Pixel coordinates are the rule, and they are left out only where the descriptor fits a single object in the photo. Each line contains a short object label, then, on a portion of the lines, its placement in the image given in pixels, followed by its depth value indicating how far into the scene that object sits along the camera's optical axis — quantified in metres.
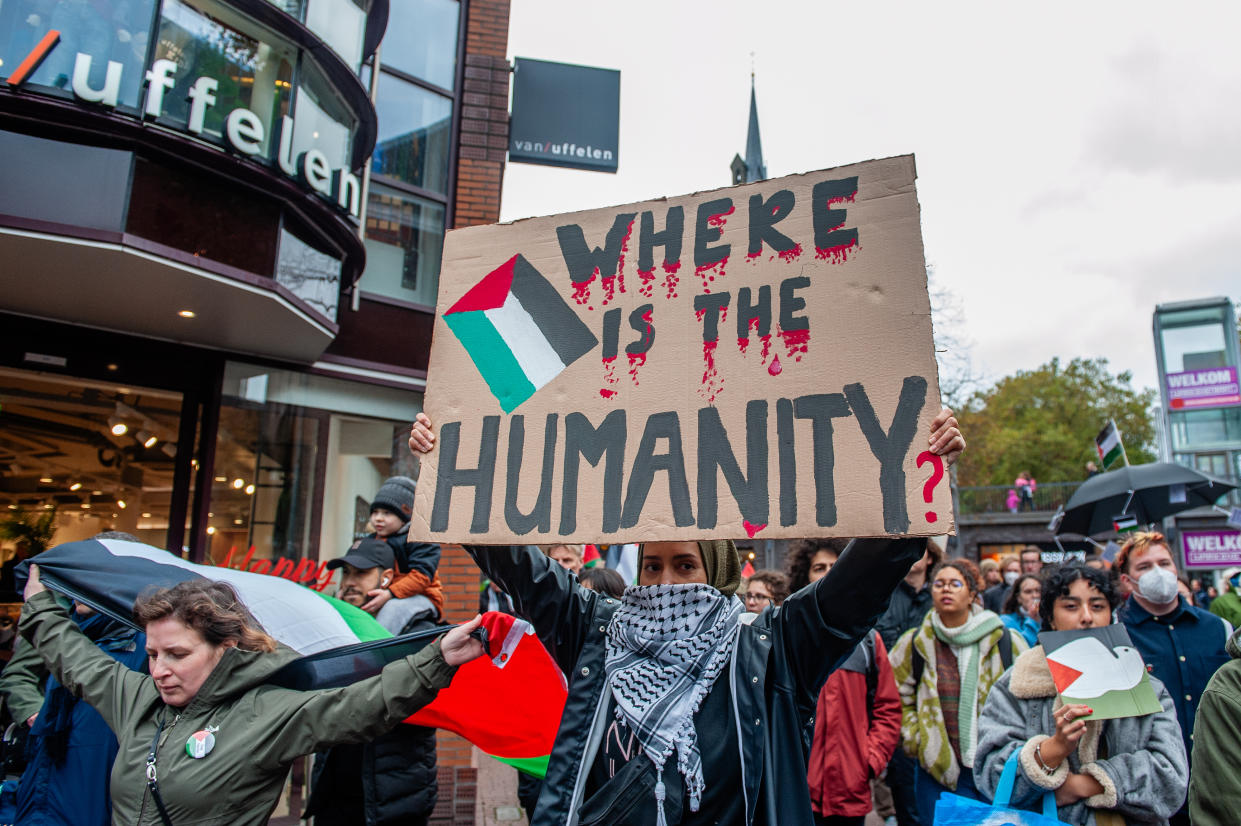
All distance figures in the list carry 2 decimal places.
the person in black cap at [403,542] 4.80
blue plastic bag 2.74
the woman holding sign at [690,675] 2.14
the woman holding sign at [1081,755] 2.97
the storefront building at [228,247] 5.64
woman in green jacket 2.47
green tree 47.81
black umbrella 7.86
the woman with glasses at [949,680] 4.40
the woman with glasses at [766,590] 5.56
